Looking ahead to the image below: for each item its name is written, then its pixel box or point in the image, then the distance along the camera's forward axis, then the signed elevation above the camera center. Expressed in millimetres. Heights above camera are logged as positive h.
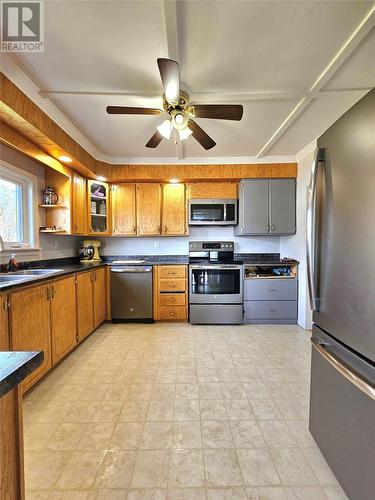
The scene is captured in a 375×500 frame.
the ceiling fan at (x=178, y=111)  1498 +1051
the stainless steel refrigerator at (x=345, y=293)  879 -210
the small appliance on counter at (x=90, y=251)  3625 -63
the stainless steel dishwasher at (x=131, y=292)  3324 -664
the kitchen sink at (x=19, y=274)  1790 -257
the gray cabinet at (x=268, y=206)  3445 +612
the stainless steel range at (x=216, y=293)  3283 -678
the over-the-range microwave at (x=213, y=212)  3484 +531
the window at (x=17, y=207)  2338 +448
